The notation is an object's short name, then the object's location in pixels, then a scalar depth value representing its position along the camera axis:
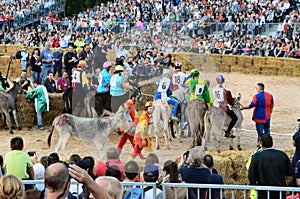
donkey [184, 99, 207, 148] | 13.52
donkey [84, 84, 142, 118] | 12.57
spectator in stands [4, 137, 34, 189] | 9.23
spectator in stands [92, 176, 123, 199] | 5.90
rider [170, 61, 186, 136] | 11.94
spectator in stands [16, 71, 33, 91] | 18.03
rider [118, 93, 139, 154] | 11.84
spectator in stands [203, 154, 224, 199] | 7.96
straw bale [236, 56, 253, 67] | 27.48
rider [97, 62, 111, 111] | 14.18
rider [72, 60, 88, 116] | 13.57
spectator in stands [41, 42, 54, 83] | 22.22
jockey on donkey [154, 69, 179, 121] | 11.55
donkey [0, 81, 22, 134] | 16.73
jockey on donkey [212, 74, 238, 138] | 12.36
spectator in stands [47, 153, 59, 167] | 9.21
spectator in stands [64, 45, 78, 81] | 21.50
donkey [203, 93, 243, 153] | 13.68
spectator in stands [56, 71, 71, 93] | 18.11
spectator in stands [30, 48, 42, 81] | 22.08
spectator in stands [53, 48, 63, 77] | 23.16
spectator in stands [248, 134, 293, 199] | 8.82
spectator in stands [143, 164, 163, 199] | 7.47
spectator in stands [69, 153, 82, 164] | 9.46
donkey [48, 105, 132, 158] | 13.18
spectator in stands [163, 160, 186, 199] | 7.59
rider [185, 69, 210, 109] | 12.24
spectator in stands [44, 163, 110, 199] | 5.43
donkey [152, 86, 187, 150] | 13.52
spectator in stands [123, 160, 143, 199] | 7.42
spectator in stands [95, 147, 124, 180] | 9.07
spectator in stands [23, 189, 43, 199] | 6.53
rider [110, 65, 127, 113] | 11.91
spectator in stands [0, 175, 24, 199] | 5.93
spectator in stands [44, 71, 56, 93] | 18.23
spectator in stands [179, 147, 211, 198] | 8.28
